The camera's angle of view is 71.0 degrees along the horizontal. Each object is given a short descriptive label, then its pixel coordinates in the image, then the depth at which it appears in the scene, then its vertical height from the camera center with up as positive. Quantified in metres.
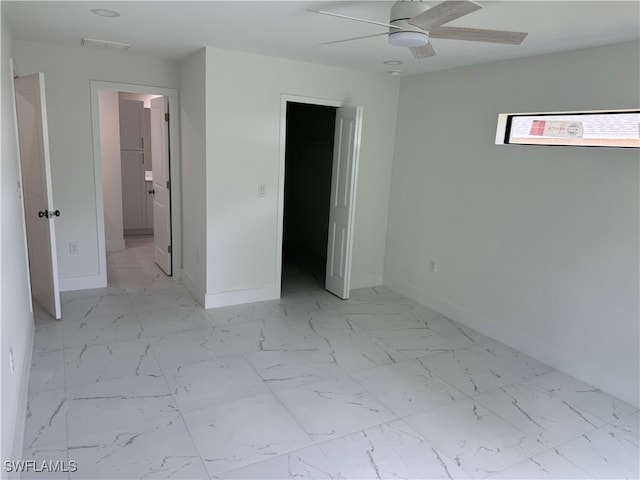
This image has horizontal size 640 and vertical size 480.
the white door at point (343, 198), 4.48 -0.46
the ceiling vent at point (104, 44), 3.79 +0.82
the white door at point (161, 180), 4.84 -0.41
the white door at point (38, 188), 3.51 -0.42
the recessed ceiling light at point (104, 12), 2.84 +0.81
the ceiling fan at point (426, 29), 2.03 +0.64
